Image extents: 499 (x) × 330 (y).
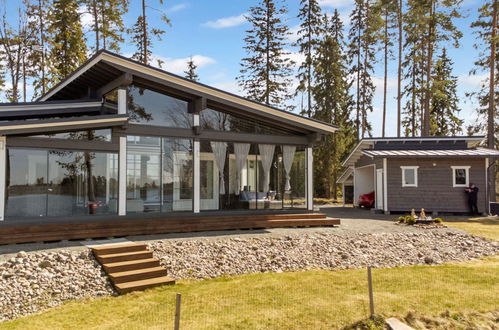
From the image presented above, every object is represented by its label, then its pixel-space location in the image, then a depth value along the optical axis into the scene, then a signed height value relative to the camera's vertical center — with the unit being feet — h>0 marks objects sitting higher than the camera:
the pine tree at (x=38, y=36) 70.69 +25.77
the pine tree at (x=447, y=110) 103.04 +17.99
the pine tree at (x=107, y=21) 67.62 +27.70
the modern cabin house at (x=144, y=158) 28.99 +1.58
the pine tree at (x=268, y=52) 87.66 +28.28
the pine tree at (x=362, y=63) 91.20 +26.84
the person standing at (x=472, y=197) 53.11 -2.88
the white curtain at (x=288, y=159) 40.65 +1.83
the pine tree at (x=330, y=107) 83.87 +15.58
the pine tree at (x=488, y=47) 65.98 +22.60
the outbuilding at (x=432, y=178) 53.83 -0.26
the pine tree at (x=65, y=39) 68.28 +25.01
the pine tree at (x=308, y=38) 88.38 +31.49
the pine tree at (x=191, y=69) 114.11 +31.56
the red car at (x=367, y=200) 63.27 -3.89
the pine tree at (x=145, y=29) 64.16 +24.98
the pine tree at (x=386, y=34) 76.69 +29.62
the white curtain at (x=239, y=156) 38.50 +2.03
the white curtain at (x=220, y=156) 37.86 +2.00
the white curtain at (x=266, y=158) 39.65 +1.88
